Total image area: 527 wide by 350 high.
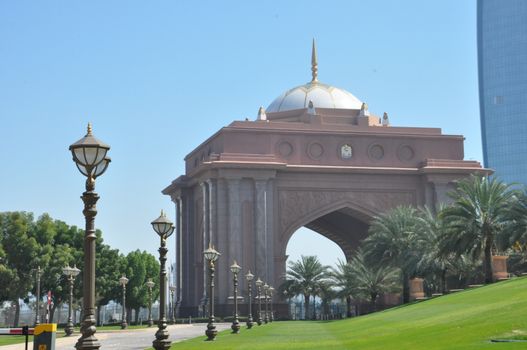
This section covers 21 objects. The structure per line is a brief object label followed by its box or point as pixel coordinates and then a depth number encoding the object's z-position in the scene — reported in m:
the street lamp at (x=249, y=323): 46.94
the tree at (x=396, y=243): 58.22
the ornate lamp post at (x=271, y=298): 68.22
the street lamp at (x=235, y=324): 40.34
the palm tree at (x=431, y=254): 55.69
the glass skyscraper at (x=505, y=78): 159.50
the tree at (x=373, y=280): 69.44
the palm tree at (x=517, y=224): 47.12
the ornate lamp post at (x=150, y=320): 64.84
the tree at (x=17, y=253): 66.19
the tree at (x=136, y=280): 89.50
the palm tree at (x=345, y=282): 71.94
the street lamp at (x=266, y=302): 61.50
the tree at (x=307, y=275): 80.12
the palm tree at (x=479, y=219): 49.31
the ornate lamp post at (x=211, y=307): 33.00
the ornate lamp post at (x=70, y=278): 44.50
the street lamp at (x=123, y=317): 59.33
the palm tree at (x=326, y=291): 81.31
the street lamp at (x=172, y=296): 78.61
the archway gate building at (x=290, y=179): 71.00
